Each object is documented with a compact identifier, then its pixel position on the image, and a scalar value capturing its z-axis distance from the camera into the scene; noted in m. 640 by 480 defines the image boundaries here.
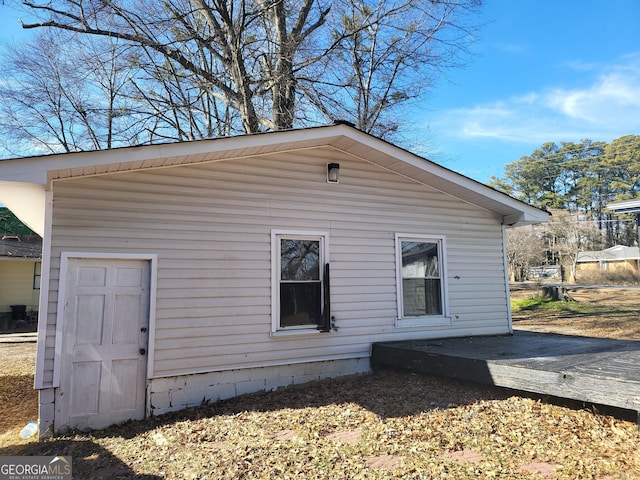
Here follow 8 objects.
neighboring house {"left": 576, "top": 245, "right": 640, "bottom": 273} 34.09
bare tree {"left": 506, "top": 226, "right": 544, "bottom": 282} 31.11
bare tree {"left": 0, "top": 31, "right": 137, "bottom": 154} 12.68
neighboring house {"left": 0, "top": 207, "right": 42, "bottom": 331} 15.12
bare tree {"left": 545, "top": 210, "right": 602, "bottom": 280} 30.62
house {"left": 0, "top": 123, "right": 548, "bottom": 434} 4.88
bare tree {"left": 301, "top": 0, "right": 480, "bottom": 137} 11.36
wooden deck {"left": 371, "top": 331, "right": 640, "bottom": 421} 3.90
